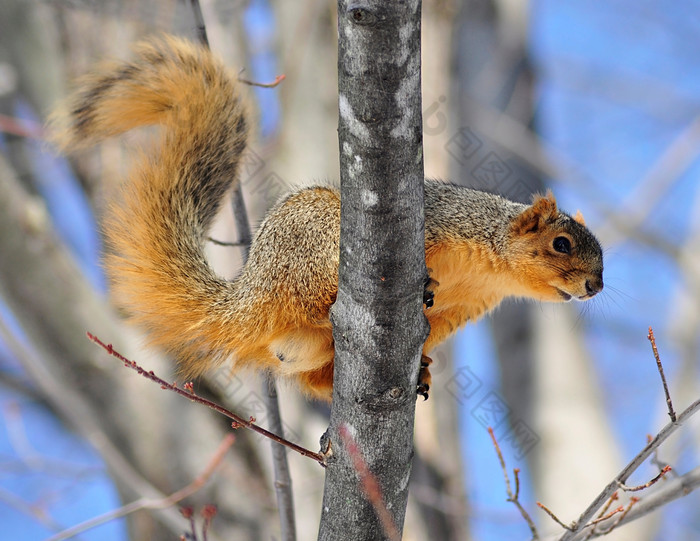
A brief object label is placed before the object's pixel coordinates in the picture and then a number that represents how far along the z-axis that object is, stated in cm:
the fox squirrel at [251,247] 553
